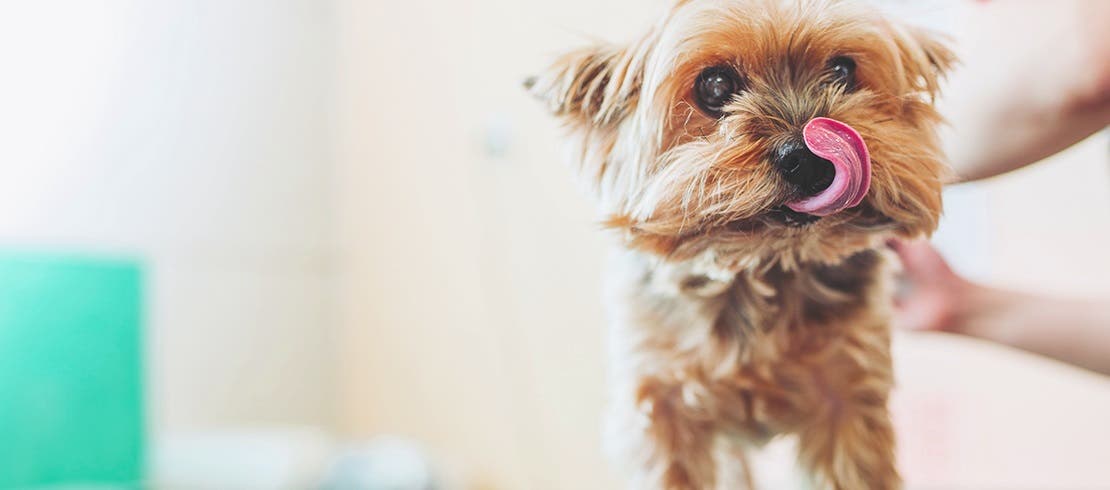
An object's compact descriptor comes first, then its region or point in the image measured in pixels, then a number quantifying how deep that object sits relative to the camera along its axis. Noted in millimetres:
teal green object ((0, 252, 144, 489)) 1396
